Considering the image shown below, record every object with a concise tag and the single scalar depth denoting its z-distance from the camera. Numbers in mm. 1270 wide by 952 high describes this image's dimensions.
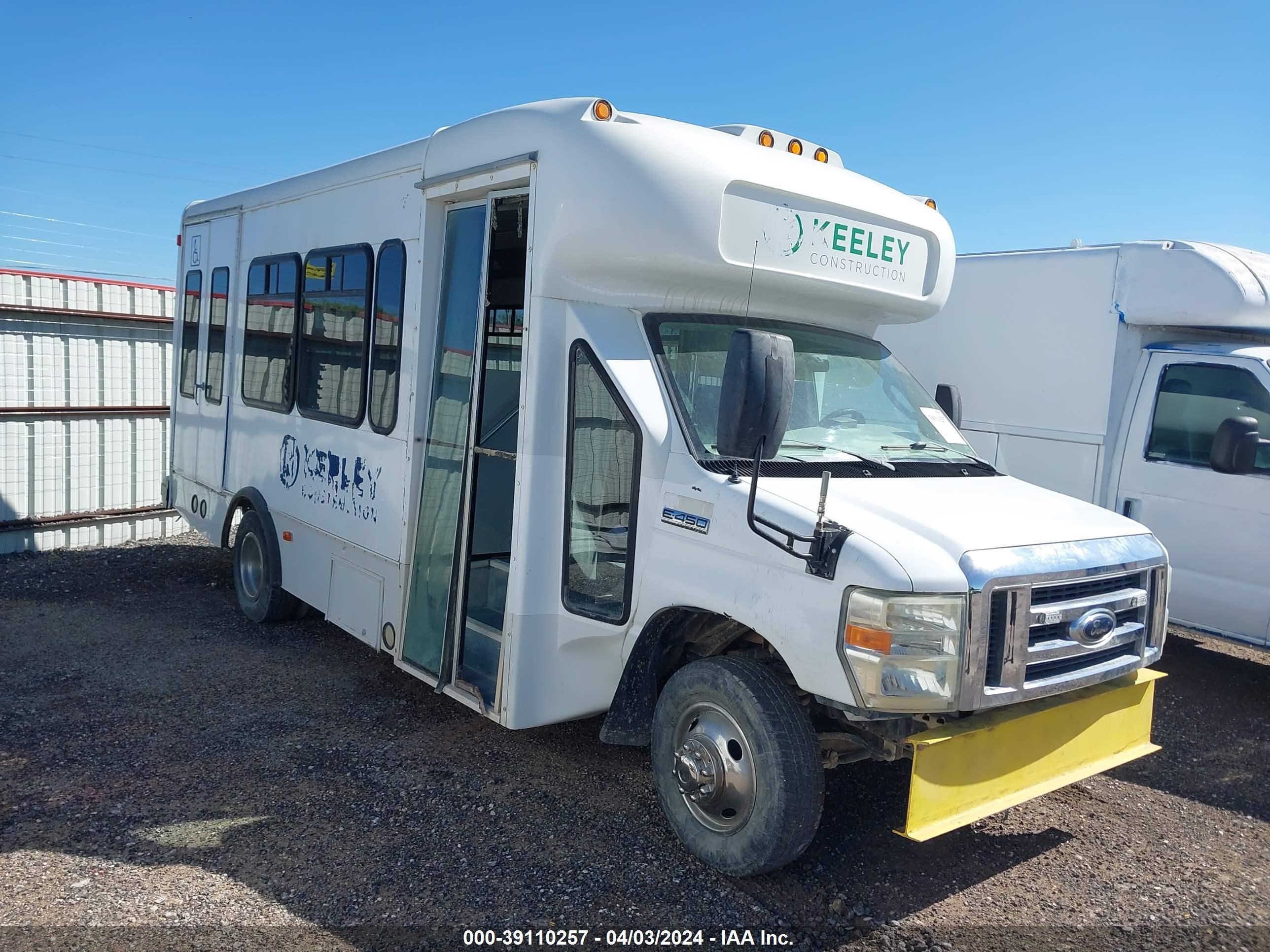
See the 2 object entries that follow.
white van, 6371
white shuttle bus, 3549
